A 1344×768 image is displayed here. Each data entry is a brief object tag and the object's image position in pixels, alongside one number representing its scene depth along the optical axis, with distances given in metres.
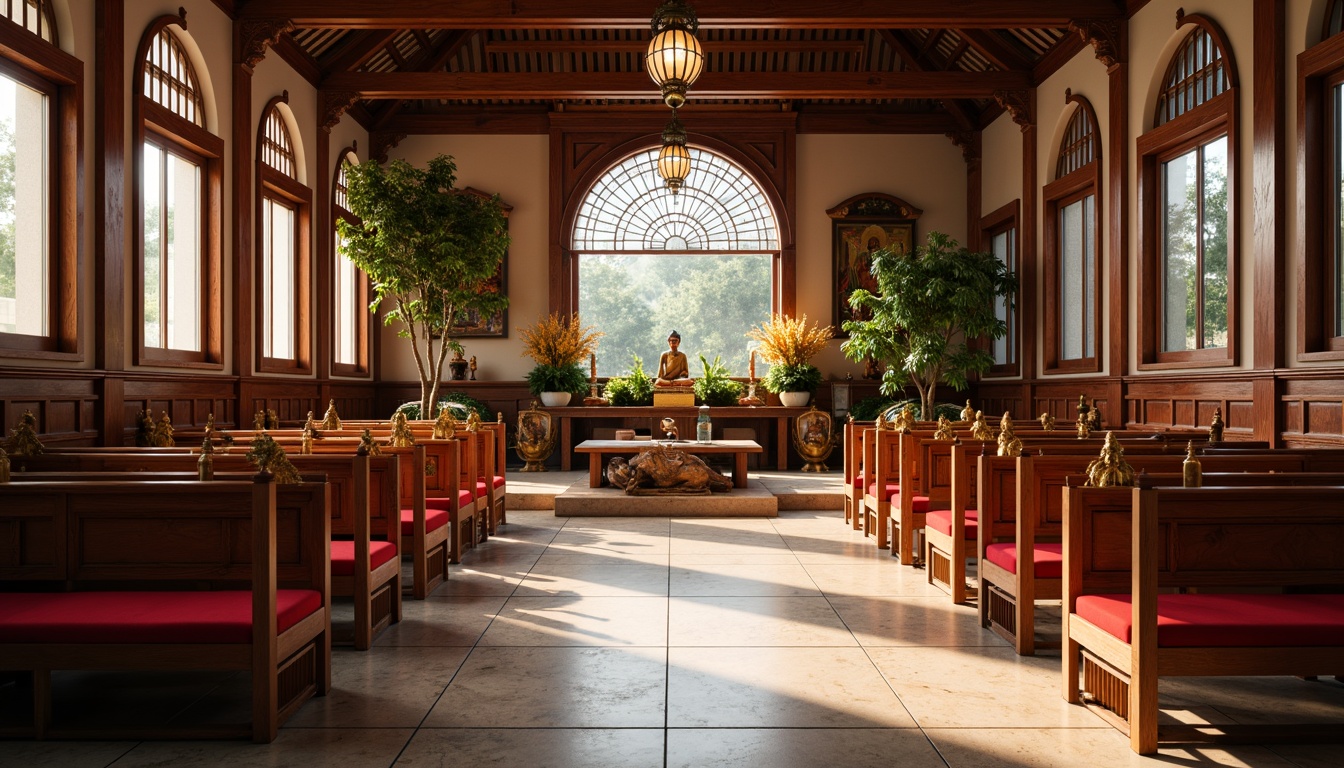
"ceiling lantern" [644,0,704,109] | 5.18
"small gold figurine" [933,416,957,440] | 5.98
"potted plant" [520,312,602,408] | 11.58
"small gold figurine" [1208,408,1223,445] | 5.42
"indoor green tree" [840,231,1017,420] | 9.97
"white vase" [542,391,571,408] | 11.54
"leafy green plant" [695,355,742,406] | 11.84
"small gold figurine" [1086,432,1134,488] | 3.42
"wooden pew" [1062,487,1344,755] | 2.92
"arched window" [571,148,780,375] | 12.92
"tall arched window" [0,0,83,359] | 5.45
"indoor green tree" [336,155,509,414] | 8.64
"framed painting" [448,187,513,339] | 12.51
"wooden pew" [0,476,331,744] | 2.97
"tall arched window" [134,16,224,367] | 6.93
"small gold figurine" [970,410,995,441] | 5.68
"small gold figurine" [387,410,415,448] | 5.50
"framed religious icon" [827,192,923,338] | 12.54
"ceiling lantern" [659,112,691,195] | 7.44
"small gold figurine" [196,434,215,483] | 3.47
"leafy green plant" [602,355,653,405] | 11.77
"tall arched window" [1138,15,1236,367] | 6.86
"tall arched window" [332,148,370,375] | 11.06
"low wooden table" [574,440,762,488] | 9.03
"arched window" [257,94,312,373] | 8.98
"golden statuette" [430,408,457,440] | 6.06
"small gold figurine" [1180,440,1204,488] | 3.31
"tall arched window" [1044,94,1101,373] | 8.95
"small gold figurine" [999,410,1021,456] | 4.64
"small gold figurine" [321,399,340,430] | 6.65
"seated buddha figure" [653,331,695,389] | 12.01
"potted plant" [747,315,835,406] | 11.62
